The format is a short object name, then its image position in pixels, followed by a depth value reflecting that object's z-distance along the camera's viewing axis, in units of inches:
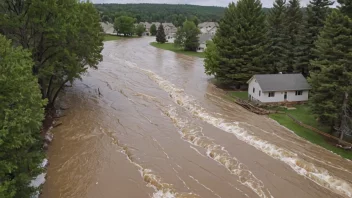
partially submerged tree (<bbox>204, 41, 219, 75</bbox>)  1590.8
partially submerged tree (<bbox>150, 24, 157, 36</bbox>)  5319.9
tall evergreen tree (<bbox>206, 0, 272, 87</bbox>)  1487.5
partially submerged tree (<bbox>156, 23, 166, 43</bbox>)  3822.3
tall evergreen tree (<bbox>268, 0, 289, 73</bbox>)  1523.1
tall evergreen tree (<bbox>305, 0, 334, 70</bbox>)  1370.6
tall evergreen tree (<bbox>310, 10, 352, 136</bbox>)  866.8
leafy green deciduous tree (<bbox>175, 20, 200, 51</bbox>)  3073.3
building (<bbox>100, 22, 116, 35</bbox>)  5006.4
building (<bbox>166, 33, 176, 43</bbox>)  5061.5
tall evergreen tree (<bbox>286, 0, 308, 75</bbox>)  1395.2
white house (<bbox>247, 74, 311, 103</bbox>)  1235.2
